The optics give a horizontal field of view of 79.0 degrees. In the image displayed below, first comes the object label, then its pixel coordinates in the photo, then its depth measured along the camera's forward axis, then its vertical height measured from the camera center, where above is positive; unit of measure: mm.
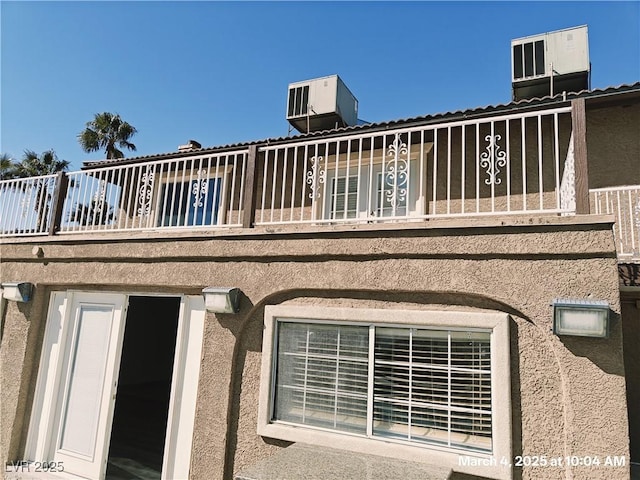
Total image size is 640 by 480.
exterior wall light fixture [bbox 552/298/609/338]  3520 +154
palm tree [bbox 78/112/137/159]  21609 +9530
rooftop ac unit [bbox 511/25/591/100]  8375 +5828
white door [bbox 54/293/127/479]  6242 -1240
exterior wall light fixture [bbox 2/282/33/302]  7152 +217
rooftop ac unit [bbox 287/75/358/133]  10594 +5857
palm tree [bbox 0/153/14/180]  21422 +7405
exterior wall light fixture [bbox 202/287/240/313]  5289 +204
